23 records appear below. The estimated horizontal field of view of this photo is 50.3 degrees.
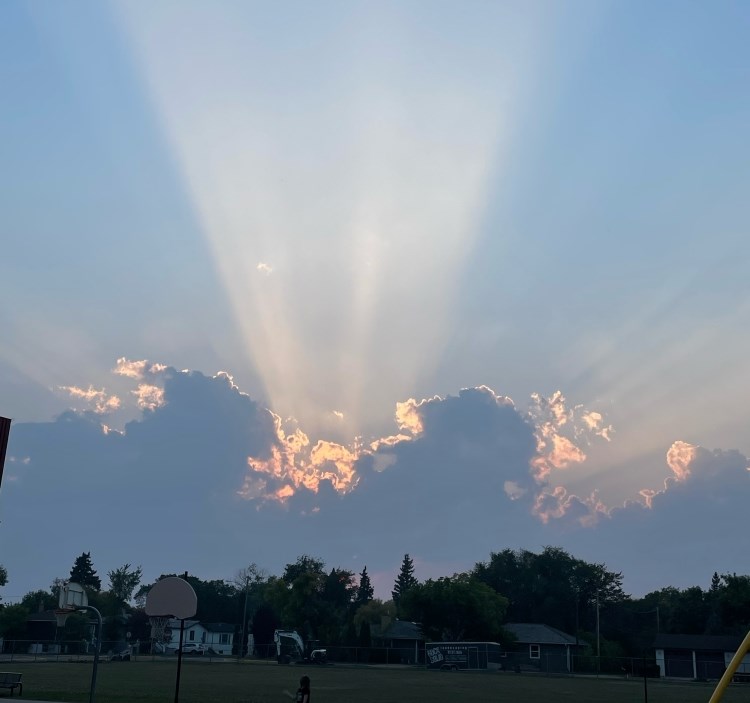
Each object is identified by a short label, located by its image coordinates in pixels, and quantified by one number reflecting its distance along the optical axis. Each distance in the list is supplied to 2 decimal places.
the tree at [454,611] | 98.19
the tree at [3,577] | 118.26
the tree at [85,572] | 175.00
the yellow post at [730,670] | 10.59
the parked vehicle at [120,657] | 81.44
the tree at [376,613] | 109.19
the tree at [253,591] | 167.88
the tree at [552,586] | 137.25
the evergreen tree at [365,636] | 102.00
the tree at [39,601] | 130.75
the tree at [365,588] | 180.88
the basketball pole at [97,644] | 17.64
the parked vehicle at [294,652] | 86.00
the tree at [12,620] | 109.62
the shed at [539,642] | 90.12
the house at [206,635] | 131.50
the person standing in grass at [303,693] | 20.64
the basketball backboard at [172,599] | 14.70
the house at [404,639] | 100.69
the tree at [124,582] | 173.50
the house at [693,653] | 84.50
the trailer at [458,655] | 81.38
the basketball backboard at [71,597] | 18.08
